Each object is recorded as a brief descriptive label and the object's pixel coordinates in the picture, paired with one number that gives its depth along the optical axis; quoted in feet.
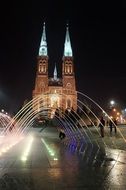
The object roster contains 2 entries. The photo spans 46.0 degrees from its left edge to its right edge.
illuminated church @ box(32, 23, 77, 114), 202.44
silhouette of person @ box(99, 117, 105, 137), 35.69
